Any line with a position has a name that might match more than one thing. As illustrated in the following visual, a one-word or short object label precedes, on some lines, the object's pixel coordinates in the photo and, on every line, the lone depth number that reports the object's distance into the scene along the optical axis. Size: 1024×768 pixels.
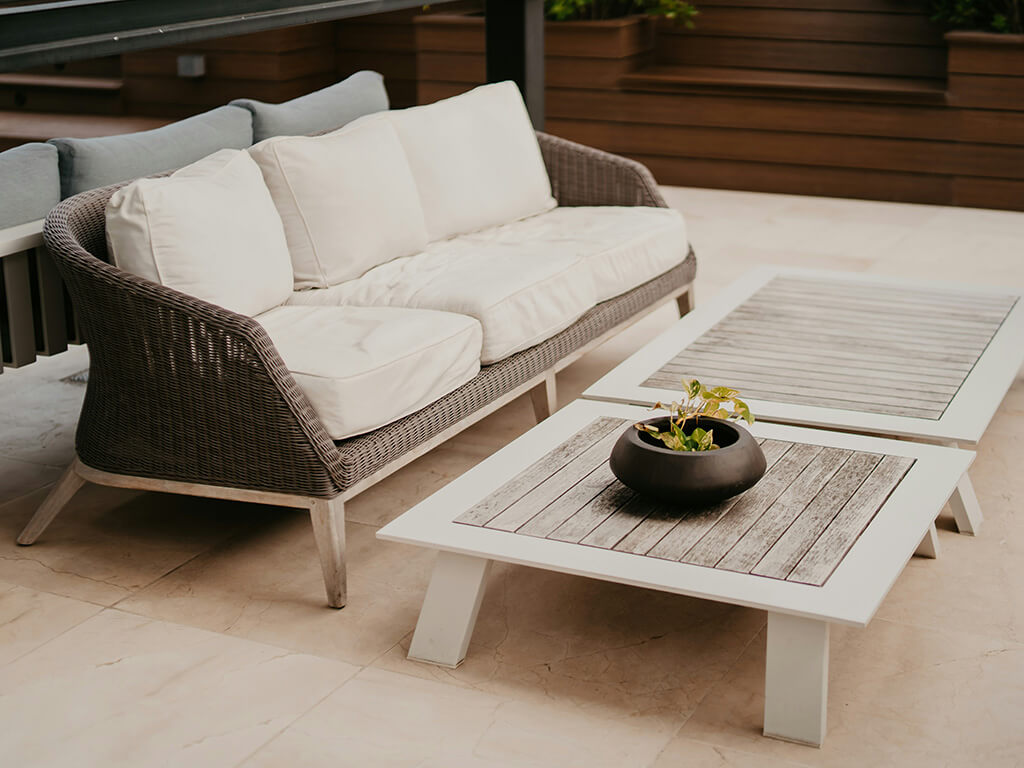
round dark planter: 2.28
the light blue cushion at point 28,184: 2.94
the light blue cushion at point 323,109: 3.62
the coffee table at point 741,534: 2.09
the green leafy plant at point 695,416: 2.38
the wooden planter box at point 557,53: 7.10
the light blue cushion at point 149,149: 3.09
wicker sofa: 2.54
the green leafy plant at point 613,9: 7.14
